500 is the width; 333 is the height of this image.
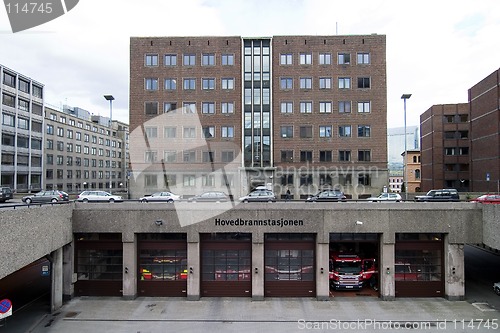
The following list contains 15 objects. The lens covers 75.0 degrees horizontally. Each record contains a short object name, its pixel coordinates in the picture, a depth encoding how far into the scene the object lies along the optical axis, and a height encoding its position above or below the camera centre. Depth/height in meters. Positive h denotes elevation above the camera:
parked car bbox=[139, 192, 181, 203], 28.83 -2.05
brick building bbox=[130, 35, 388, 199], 42.22 +8.38
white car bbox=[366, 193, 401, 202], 31.67 -2.16
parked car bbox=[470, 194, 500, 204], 22.30 -1.80
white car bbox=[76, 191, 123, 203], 29.95 -2.00
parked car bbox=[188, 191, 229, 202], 27.15 -1.94
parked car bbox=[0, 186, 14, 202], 30.86 -1.83
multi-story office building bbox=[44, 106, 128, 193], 68.25 +5.50
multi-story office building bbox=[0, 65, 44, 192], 55.91 +8.05
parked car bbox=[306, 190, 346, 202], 29.74 -1.98
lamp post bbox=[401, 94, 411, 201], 33.47 +8.01
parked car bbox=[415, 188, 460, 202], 27.47 -1.95
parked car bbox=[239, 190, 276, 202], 26.90 -1.85
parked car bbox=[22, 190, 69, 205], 29.89 -2.06
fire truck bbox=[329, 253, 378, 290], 20.83 -6.34
